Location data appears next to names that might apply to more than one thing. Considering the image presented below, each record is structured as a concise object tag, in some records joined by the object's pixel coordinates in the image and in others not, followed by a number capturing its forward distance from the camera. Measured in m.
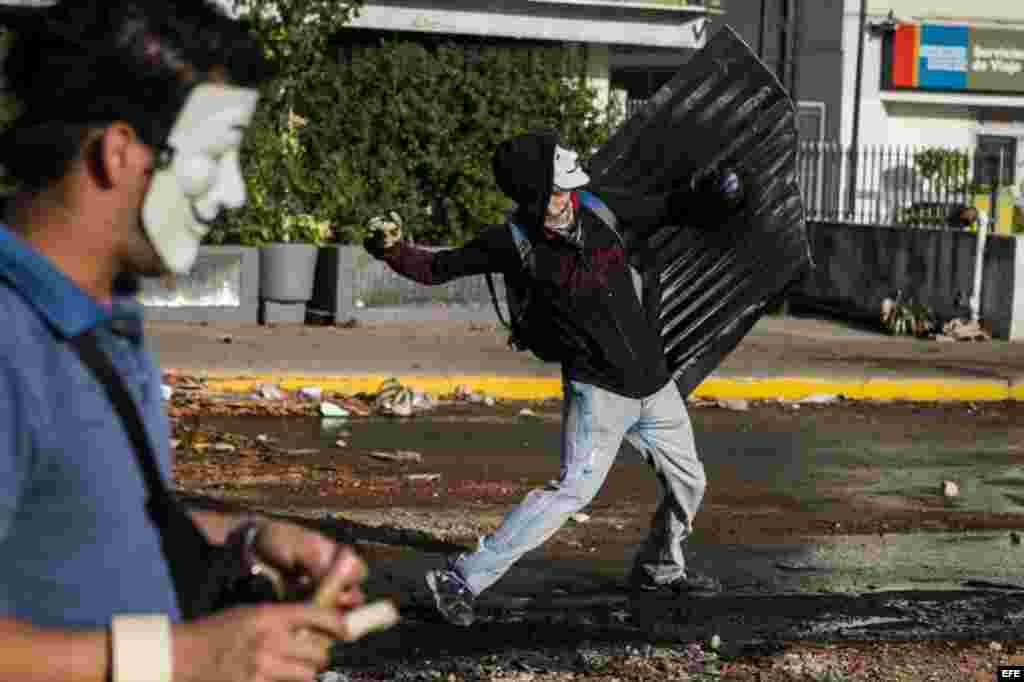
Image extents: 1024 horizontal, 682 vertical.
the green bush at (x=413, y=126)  19.67
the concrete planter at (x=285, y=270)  18.42
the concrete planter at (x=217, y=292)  18.30
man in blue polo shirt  2.31
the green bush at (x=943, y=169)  22.72
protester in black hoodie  7.48
